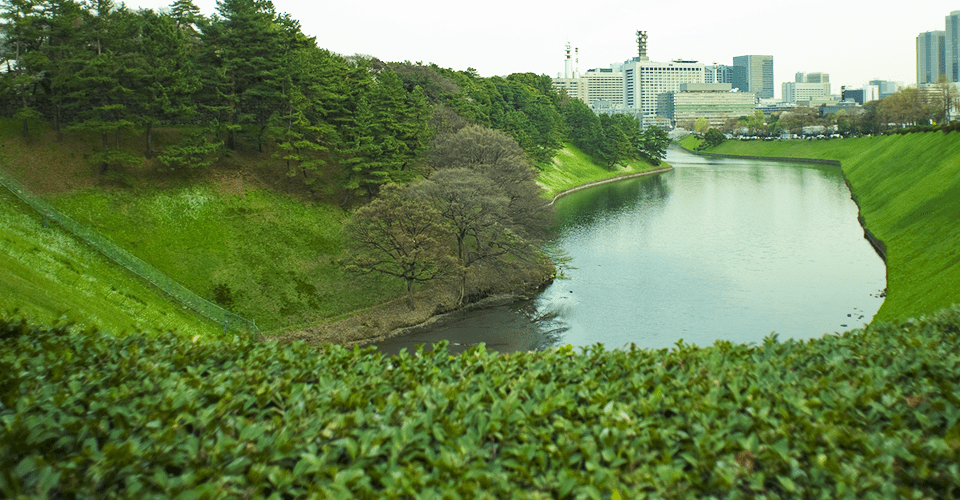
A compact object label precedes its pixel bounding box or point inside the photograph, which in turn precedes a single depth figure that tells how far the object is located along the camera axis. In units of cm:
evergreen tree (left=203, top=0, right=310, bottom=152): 4281
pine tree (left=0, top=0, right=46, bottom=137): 3534
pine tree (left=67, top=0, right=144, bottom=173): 3600
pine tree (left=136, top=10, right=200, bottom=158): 3747
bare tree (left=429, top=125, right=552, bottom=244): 4241
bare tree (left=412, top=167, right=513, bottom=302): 3609
